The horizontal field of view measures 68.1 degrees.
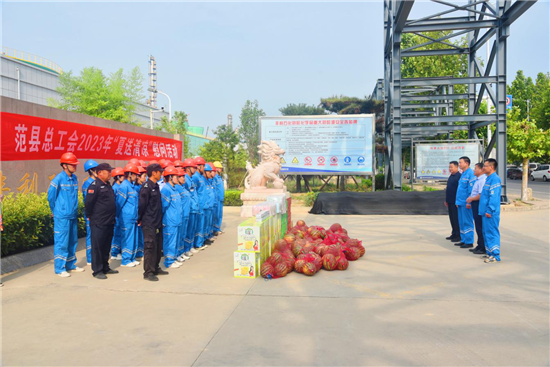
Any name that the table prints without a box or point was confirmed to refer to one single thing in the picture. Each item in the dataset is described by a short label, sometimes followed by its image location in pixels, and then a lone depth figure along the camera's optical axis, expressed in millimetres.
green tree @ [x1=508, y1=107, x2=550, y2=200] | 14828
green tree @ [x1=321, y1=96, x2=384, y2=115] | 27484
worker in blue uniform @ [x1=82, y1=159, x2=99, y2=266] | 6196
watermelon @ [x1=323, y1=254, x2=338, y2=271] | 6051
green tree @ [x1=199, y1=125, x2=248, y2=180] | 22672
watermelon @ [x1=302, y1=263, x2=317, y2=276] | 5750
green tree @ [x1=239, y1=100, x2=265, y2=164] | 37750
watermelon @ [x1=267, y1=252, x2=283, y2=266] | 5832
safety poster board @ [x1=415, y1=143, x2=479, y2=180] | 14812
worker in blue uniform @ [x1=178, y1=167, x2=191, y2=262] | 6590
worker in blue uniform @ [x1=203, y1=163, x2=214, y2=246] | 8344
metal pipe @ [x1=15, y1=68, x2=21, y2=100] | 31422
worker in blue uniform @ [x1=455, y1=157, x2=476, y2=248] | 7703
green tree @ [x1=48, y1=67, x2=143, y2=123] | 25797
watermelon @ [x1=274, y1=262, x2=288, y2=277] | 5719
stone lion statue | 11891
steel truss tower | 13773
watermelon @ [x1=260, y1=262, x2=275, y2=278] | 5660
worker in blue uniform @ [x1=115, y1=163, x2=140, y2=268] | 6629
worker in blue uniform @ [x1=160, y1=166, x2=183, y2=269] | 6172
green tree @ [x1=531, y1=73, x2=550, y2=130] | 30159
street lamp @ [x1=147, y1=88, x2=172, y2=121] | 30953
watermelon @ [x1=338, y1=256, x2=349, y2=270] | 6109
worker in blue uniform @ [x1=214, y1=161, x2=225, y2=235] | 9508
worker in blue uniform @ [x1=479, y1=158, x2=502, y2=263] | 6449
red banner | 7500
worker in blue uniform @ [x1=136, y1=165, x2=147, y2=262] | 7174
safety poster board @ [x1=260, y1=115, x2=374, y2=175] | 16562
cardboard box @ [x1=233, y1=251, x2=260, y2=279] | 5719
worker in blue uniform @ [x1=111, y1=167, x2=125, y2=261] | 6938
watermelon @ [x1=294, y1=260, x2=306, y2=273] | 5844
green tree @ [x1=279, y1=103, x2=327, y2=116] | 44369
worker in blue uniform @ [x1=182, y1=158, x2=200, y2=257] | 7383
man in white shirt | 7195
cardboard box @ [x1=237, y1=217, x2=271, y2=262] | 5680
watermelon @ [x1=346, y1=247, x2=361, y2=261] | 6684
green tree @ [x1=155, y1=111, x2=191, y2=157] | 29816
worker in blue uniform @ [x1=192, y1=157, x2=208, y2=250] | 7961
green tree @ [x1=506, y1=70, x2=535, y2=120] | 39000
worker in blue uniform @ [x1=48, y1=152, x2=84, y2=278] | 5824
